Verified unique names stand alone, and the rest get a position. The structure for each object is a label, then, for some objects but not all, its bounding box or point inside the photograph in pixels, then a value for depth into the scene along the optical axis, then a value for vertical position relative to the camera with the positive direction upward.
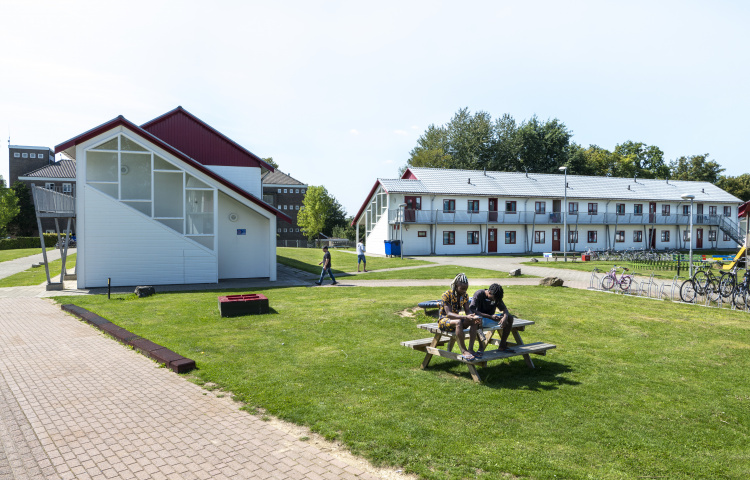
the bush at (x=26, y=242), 47.94 -0.14
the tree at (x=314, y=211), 69.12 +4.31
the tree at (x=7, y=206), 55.47 +4.11
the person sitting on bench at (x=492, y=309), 7.10 -1.06
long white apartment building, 41.53 +2.60
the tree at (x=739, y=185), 66.31 +7.79
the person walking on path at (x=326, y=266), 18.86 -1.03
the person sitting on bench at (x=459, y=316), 6.70 -1.11
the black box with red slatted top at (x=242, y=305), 11.67 -1.64
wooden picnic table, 6.76 -1.67
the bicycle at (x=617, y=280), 17.33 -1.50
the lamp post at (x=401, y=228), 39.11 +1.05
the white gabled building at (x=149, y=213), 17.39 +1.10
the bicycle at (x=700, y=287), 14.85 -1.50
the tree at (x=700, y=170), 72.31 +10.83
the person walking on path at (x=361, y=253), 23.87 -0.67
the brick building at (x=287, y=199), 73.94 +6.64
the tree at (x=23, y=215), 60.47 +3.31
